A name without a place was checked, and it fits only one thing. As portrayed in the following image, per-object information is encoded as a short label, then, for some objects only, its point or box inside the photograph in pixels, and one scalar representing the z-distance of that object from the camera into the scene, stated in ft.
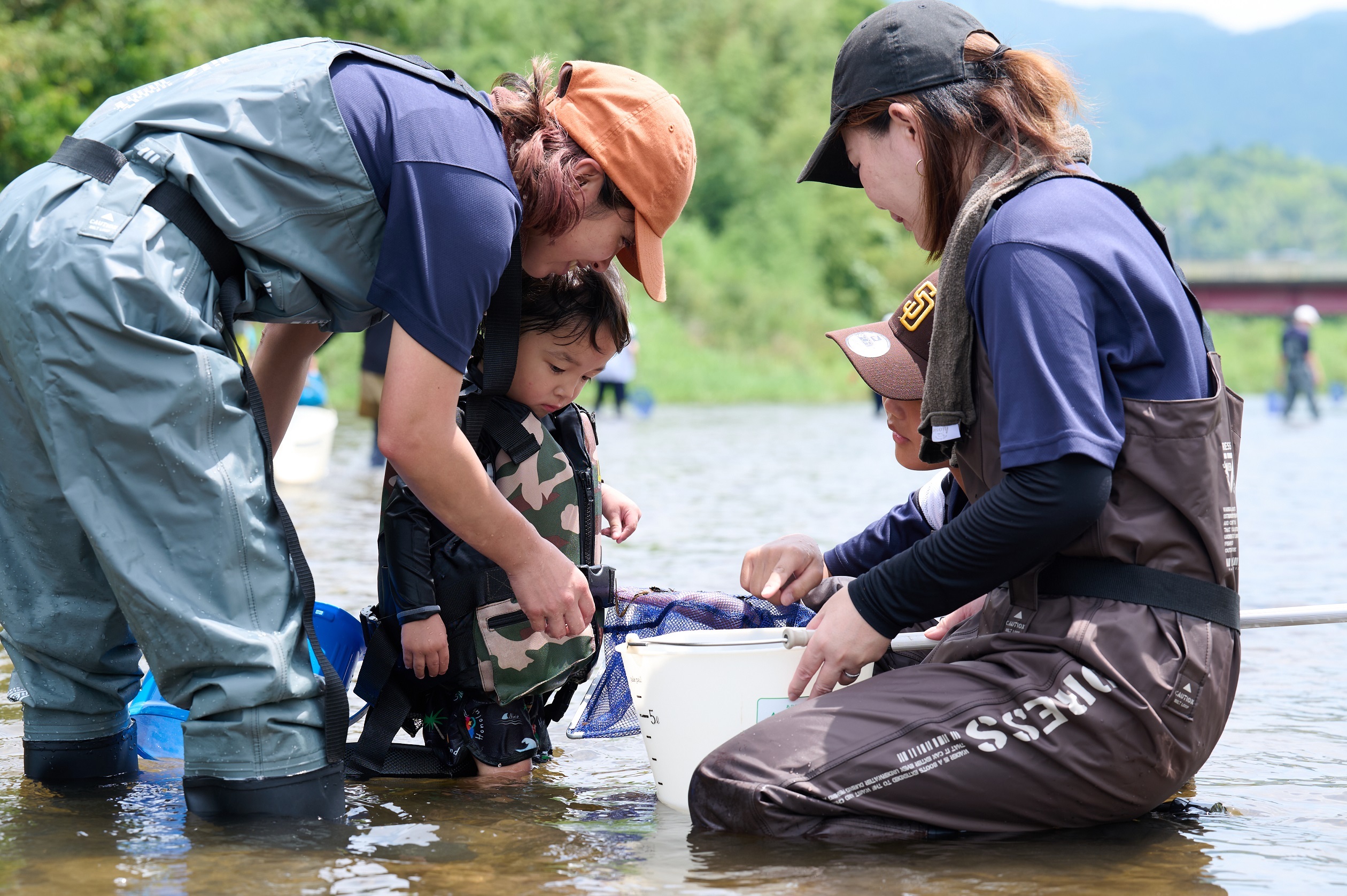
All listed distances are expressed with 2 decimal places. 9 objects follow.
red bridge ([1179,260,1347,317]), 157.28
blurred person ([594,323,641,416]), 57.47
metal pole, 9.14
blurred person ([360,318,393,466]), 30.99
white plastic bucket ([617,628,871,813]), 8.63
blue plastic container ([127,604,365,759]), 9.71
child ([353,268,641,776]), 9.62
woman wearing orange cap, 7.42
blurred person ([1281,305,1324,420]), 76.89
